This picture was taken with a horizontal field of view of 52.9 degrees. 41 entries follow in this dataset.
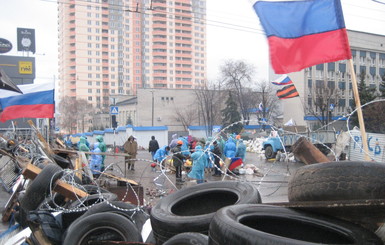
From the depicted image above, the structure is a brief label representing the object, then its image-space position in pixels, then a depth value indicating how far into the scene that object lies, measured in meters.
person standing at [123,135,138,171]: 18.36
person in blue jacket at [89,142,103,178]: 13.16
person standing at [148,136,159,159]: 21.14
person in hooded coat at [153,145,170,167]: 16.69
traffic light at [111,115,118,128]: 23.24
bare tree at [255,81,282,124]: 53.50
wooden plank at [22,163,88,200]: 6.77
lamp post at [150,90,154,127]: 66.43
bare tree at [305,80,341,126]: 40.12
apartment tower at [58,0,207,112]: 118.94
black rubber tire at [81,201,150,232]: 6.05
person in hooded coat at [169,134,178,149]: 17.08
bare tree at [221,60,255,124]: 53.78
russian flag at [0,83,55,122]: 15.05
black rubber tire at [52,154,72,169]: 11.47
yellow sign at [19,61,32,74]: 36.03
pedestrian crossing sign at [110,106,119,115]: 22.98
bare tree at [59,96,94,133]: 91.04
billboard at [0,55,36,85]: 36.41
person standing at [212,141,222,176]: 15.98
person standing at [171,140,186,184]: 14.17
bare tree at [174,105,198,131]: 64.34
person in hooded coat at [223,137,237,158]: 15.62
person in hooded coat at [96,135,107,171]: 16.33
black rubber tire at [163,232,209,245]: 3.95
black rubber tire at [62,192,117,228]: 6.45
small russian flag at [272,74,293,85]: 18.63
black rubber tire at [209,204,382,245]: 3.20
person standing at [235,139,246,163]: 18.23
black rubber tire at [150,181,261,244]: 4.68
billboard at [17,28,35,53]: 54.81
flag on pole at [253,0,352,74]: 6.17
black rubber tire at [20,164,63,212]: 6.26
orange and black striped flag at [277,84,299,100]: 17.06
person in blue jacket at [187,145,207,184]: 12.82
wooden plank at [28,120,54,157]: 11.42
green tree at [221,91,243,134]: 51.09
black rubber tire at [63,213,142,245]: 5.35
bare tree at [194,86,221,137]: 57.25
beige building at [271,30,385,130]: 54.07
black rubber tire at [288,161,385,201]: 3.92
